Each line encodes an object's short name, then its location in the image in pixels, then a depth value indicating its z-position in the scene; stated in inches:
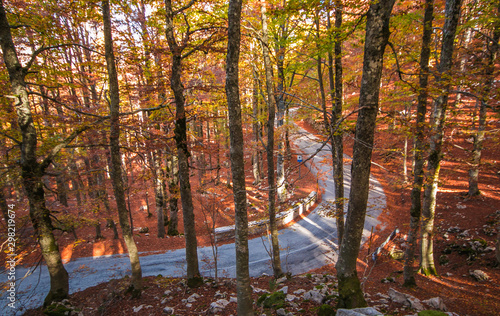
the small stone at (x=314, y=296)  235.8
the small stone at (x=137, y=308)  271.3
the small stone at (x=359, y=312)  156.5
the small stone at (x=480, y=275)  304.1
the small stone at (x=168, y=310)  258.0
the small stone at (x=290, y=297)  249.0
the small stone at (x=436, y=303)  222.7
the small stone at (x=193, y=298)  280.8
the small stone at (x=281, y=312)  212.8
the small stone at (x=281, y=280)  337.4
